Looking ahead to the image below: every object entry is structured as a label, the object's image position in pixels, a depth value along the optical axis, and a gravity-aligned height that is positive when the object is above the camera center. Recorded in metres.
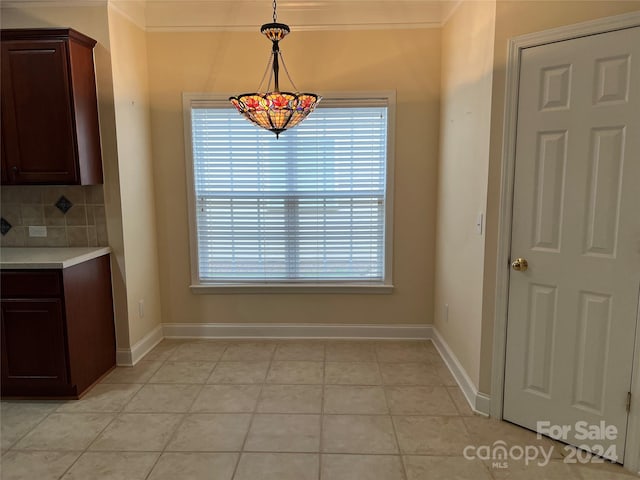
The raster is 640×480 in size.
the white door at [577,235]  1.98 -0.23
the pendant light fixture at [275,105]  2.15 +0.46
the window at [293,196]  3.53 -0.04
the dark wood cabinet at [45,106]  2.71 +0.58
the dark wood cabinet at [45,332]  2.63 -0.91
